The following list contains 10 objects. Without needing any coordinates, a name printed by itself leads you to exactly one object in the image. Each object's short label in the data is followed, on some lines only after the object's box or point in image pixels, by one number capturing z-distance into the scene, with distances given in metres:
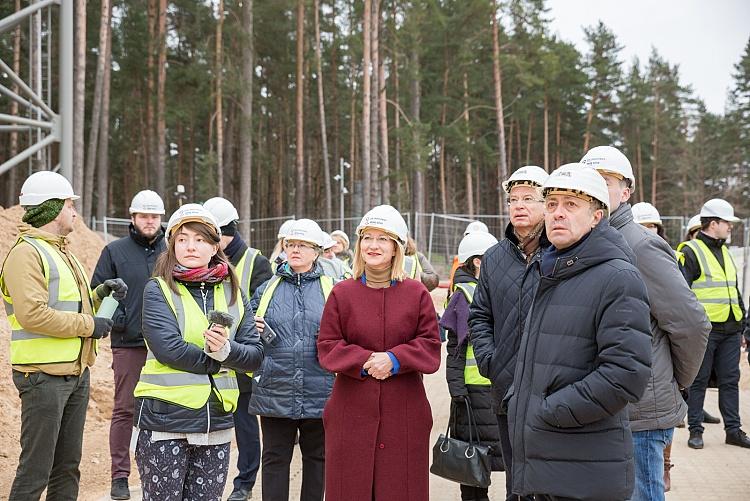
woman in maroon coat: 4.16
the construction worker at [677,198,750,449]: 7.86
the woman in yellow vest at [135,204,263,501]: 3.85
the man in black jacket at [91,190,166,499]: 6.15
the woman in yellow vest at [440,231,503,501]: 5.05
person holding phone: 4.96
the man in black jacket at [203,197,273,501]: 6.07
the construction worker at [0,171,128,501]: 4.41
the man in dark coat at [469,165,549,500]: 4.18
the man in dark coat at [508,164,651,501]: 2.98
